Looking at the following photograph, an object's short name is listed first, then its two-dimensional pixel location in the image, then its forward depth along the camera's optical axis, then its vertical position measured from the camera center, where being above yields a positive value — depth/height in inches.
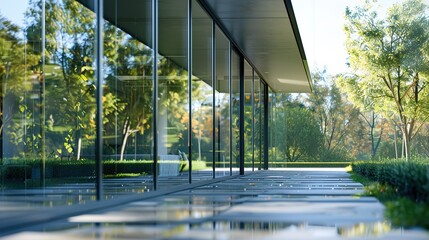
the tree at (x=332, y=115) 1482.3 +95.1
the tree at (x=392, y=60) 1278.3 +174.6
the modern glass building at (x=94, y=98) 415.8 +40.5
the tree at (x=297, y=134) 1400.1 +54.3
